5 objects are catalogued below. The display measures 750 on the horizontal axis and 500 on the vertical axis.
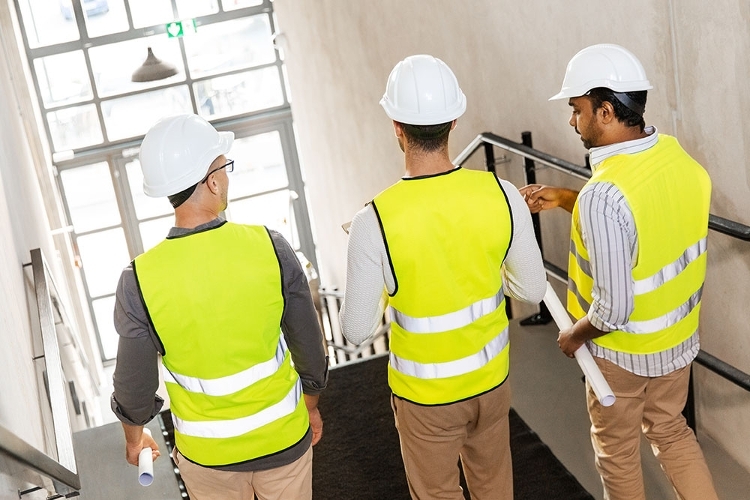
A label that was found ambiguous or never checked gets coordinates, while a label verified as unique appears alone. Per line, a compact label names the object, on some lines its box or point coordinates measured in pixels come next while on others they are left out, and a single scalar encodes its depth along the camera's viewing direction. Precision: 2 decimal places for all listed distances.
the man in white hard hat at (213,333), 1.89
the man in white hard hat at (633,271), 2.10
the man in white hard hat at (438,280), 1.98
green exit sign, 9.51
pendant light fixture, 7.94
